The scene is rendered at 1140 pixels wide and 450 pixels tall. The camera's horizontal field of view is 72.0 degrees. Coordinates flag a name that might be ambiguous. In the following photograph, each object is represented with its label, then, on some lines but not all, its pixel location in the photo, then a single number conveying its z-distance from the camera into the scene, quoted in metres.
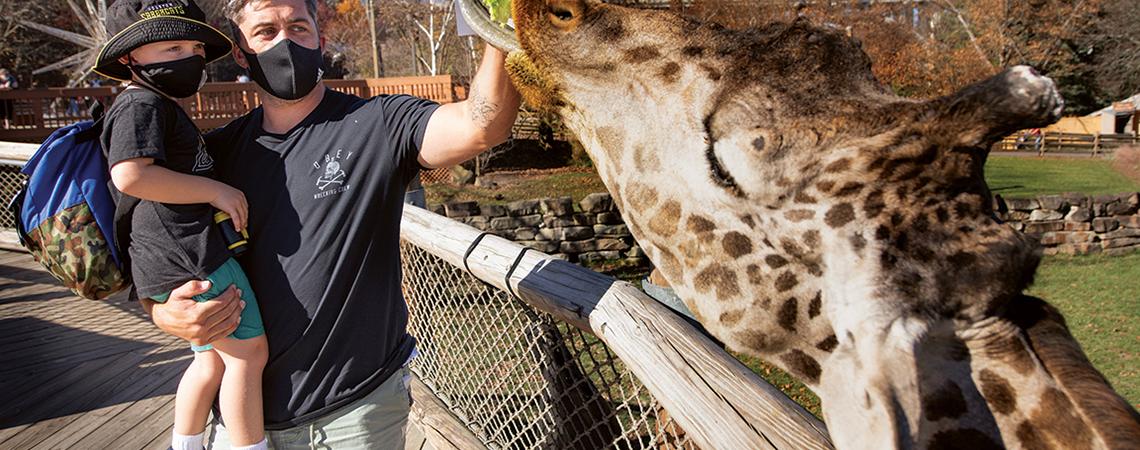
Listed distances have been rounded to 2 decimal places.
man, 2.23
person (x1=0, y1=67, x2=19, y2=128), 19.84
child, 2.13
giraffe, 0.95
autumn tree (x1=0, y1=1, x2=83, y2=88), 32.72
